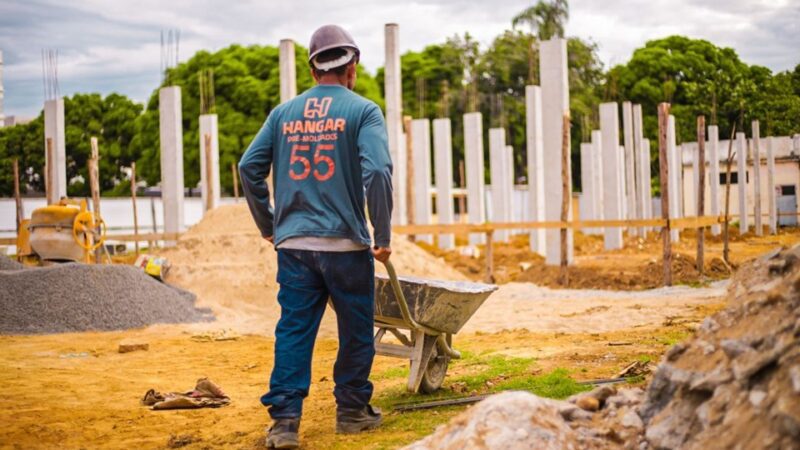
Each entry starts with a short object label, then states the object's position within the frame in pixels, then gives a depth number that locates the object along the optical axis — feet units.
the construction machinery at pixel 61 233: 51.83
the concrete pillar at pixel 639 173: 89.40
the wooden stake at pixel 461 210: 102.32
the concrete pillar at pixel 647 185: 93.76
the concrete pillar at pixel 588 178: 88.22
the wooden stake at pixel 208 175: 67.36
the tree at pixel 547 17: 137.59
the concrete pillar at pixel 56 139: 69.72
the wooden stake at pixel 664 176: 50.26
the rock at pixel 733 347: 11.62
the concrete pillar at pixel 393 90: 61.46
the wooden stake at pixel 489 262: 53.93
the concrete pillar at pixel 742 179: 54.58
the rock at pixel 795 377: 9.92
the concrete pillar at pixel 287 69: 61.98
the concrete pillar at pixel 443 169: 82.64
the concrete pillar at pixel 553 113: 58.29
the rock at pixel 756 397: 10.57
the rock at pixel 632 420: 12.53
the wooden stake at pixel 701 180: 54.29
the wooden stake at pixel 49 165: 68.33
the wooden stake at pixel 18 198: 74.86
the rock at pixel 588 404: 13.43
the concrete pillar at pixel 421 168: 82.33
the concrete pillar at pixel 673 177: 86.77
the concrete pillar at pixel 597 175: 87.35
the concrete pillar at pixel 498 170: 83.10
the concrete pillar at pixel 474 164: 80.23
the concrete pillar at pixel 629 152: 86.93
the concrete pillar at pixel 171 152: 66.69
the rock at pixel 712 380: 11.50
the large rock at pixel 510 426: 12.24
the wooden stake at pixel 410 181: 68.13
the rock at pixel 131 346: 33.22
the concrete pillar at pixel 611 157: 75.25
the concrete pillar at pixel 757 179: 50.72
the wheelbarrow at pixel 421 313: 18.54
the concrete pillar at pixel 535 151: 63.77
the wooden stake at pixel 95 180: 58.29
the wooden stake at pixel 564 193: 53.72
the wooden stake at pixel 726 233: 55.67
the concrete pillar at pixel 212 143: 70.79
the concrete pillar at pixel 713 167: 70.54
